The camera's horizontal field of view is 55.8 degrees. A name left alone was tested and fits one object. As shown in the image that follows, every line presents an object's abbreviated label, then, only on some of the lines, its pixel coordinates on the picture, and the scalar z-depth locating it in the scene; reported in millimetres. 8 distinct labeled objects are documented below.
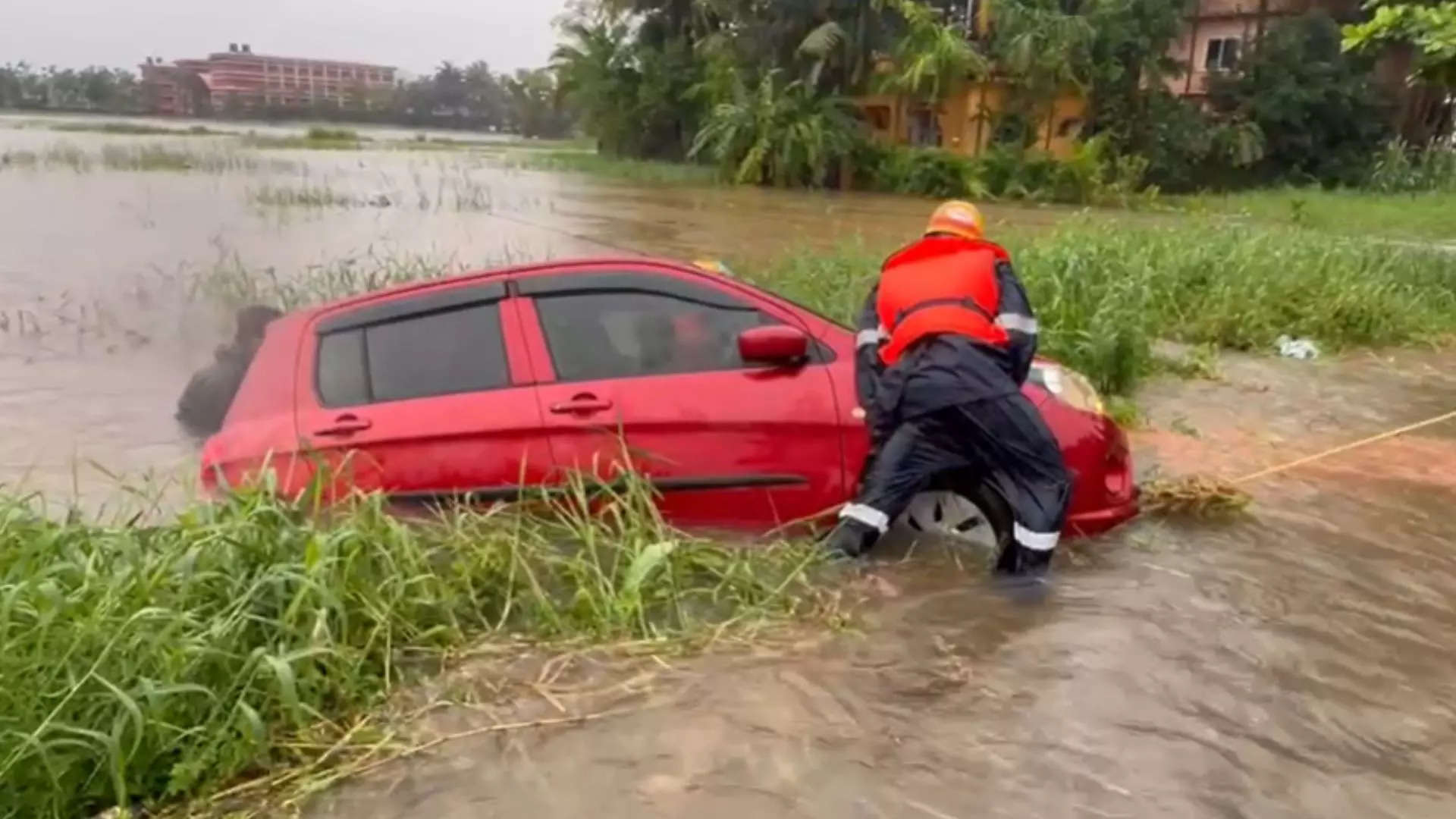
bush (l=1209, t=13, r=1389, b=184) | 35594
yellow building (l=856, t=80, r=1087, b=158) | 36719
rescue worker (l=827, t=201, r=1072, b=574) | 5371
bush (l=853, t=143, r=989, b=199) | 34906
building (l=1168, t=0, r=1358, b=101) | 38375
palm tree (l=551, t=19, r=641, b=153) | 45688
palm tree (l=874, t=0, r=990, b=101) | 34688
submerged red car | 5391
